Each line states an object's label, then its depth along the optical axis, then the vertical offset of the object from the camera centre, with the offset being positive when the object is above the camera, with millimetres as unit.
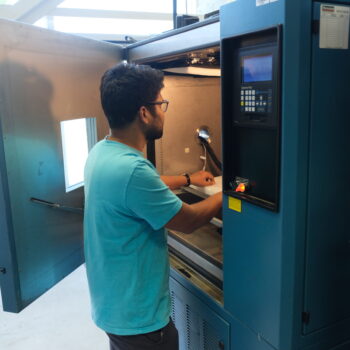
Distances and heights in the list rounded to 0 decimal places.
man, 1307 -412
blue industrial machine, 1097 -230
